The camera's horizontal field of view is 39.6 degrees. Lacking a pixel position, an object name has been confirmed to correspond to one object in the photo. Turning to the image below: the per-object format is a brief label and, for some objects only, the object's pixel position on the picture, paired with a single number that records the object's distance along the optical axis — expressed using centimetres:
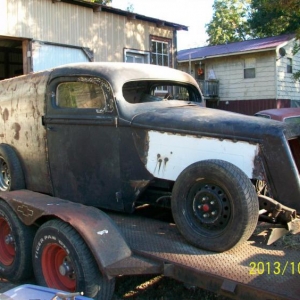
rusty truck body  323
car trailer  273
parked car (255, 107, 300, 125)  916
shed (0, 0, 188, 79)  1021
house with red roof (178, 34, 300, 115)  2111
